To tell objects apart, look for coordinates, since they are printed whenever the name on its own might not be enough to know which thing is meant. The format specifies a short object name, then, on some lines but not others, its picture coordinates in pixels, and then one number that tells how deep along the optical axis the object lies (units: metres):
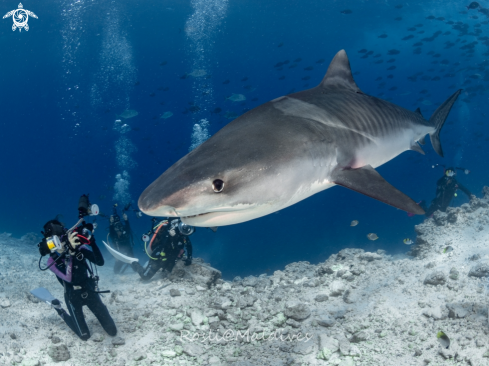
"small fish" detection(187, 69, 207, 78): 19.07
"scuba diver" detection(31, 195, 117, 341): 3.88
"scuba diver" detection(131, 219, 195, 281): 6.25
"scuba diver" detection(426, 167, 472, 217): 10.61
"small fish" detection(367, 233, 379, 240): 9.65
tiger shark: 1.66
